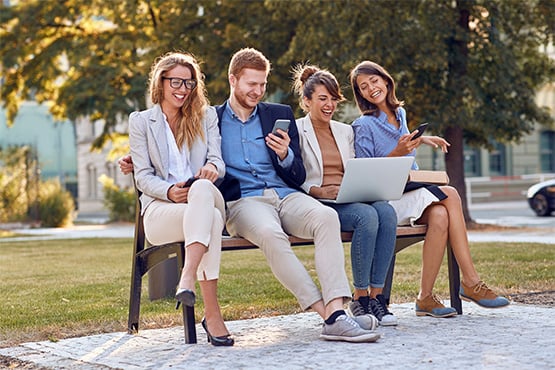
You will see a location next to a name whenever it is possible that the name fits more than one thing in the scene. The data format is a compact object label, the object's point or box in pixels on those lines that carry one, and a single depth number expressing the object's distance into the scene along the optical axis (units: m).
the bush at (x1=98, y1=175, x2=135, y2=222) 31.09
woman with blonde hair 5.66
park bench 5.75
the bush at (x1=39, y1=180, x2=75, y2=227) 30.16
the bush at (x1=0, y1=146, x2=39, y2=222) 30.91
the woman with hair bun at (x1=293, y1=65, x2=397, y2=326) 6.04
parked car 24.92
